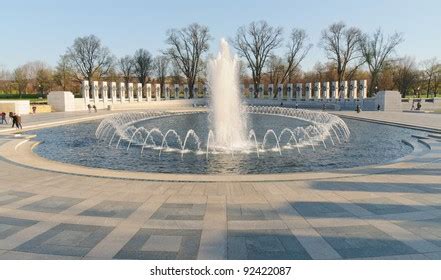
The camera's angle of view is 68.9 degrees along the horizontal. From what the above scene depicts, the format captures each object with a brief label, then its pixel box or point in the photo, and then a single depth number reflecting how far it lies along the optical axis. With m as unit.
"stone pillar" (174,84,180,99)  70.70
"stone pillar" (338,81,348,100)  58.97
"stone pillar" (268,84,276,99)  66.81
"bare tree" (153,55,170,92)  92.00
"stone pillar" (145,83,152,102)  68.11
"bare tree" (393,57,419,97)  77.38
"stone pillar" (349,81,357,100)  57.62
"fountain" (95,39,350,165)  16.08
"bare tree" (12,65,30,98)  79.03
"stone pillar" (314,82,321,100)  61.71
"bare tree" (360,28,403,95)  62.69
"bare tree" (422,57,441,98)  82.06
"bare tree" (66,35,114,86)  73.88
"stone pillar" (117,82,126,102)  59.93
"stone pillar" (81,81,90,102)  52.47
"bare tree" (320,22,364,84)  62.81
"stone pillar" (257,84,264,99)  69.71
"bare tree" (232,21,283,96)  69.88
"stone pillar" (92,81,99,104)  54.84
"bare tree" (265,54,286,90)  81.46
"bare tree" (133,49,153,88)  84.69
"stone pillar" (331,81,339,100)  59.49
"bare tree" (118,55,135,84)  88.25
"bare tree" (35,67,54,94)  79.50
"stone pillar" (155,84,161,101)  89.15
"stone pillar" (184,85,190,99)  73.38
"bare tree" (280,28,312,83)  69.38
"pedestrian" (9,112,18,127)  23.96
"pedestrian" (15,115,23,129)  23.92
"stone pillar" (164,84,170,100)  71.69
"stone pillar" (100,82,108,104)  55.78
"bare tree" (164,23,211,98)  71.50
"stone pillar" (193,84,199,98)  75.02
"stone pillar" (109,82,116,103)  59.66
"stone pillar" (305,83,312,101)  61.89
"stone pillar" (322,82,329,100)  59.45
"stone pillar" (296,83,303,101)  65.44
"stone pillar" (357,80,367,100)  54.62
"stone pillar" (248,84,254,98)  71.19
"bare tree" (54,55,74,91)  75.99
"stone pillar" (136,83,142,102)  65.14
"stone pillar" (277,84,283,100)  65.49
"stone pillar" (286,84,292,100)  65.44
